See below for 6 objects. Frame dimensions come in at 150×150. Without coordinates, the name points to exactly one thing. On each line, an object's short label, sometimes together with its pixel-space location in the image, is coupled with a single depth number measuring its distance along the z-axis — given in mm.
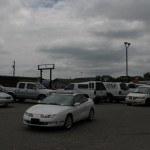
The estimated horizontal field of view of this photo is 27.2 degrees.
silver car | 10938
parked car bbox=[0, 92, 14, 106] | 20781
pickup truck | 26109
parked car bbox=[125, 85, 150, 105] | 25031
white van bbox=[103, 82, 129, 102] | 29094
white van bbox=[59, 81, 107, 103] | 26791
